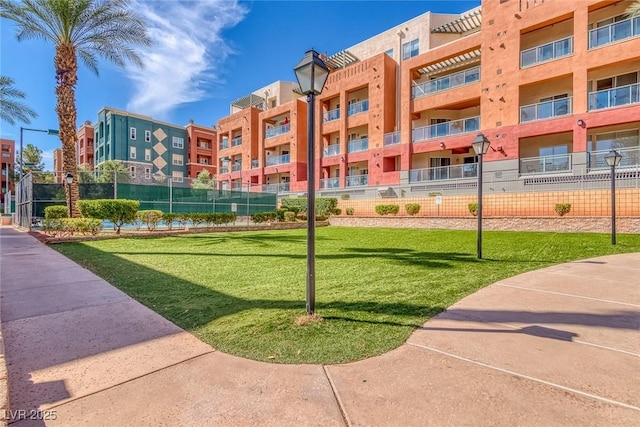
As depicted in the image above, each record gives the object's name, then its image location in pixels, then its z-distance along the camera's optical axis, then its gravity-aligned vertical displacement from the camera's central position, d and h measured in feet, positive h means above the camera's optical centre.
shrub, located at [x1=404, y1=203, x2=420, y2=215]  61.81 +0.53
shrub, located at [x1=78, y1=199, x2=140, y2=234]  46.50 -0.04
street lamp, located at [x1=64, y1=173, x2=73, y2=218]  47.51 +4.30
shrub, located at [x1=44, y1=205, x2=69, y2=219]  49.50 -0.39
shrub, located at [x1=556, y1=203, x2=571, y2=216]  46.06 +0.47
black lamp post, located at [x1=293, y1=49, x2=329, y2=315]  12.43 +3.45
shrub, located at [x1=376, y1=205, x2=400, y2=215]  65.30 +0.34
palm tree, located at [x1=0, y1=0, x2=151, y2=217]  45.39 +27.64
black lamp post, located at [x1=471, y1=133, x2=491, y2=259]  27.20 +5.20
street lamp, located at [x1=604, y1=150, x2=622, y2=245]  34.91 +5.46
